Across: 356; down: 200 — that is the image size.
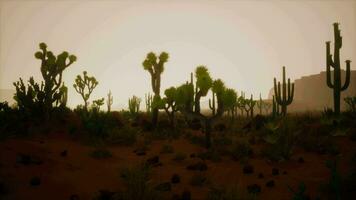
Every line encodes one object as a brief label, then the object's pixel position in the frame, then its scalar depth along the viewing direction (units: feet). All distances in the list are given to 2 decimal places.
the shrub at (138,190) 18.03
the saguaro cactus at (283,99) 63.10
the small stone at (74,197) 19.71
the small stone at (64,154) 30.68
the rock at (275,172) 27.57
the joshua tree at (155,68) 57.16
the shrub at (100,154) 32.27
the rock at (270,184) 24.12
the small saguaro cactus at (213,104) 54.65
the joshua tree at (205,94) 40.49
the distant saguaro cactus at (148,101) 90.36
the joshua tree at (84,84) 80.33
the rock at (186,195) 20.21
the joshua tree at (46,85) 43.86
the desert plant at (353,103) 56.03
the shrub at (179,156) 33.19
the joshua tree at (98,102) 77.71
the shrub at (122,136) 41.14
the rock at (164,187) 22.03
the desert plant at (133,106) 70.28
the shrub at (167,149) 36.78
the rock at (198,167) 29.04
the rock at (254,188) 22.36
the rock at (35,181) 21.63
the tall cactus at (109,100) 90.89
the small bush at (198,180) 24.32
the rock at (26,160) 26.00
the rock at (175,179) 24.77
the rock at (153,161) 30.46
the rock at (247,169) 28.09
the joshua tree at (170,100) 52.02
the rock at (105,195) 19.46
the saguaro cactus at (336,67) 50.88
